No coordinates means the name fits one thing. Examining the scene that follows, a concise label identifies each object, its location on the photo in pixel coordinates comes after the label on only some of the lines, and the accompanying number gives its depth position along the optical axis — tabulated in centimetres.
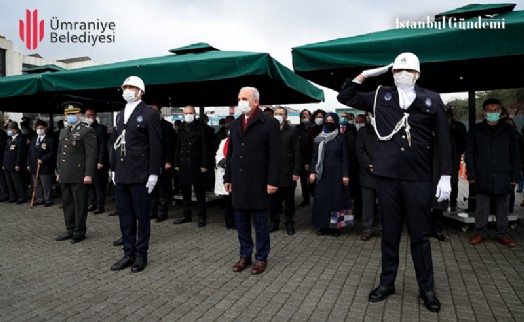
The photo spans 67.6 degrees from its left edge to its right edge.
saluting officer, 350
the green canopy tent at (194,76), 603
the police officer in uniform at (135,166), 467
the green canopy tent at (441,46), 446
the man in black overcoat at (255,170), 454
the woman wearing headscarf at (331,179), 630
